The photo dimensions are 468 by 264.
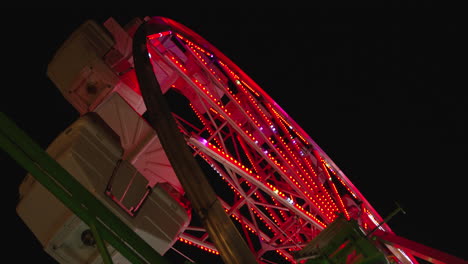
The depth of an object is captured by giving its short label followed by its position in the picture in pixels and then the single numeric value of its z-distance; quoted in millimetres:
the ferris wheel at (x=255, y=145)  8017
